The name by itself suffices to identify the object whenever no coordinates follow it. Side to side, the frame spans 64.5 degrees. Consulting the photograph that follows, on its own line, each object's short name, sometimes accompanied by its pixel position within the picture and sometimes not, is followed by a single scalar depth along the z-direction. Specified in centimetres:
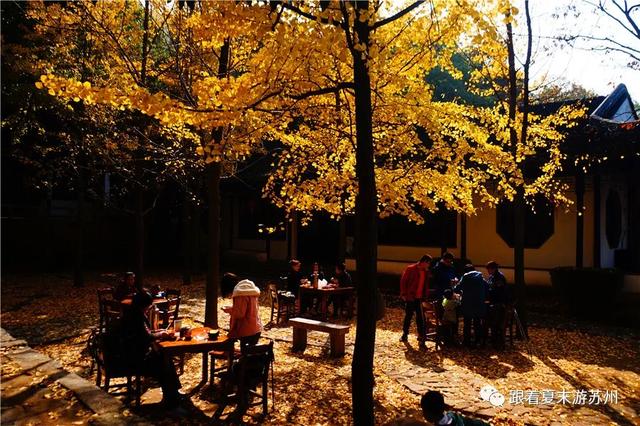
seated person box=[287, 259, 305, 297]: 1316
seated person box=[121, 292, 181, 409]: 632
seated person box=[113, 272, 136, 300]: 1034
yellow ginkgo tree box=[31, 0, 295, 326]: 541
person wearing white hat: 698
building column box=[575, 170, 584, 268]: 1452
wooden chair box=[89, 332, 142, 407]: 637
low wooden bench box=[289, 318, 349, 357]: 904
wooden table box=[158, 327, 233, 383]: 647
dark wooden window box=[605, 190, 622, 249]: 1639
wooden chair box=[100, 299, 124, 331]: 900
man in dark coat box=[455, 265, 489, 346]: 984
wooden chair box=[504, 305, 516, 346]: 991
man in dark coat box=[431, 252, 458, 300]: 1105
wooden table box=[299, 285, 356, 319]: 1225
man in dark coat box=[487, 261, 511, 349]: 998
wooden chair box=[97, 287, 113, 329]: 998
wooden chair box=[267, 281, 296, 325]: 1224
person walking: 1043
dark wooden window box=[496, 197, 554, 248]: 1650
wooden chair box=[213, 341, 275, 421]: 611
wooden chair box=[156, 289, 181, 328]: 969
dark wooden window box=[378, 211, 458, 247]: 1848
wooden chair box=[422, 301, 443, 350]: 996
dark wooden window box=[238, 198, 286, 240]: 2408
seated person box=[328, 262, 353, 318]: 1308
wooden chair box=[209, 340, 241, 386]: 685
